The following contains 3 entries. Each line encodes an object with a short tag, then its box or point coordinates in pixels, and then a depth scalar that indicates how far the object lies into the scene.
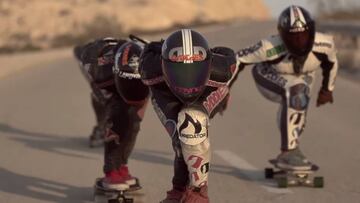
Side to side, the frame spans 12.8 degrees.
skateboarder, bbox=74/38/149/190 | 12.70
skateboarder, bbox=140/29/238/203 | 10.50
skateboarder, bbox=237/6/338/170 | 14.75
